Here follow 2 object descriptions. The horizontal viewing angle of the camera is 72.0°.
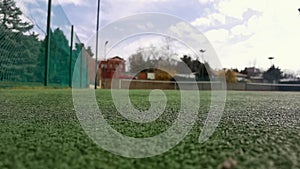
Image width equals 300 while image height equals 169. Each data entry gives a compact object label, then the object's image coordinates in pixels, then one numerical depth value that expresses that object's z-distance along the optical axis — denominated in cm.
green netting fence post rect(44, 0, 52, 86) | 566
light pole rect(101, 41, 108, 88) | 1130
